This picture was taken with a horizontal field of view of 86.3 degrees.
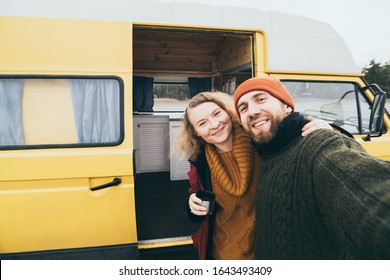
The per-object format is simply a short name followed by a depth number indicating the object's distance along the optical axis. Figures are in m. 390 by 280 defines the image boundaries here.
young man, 0.57
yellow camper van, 1.76
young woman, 1.28
